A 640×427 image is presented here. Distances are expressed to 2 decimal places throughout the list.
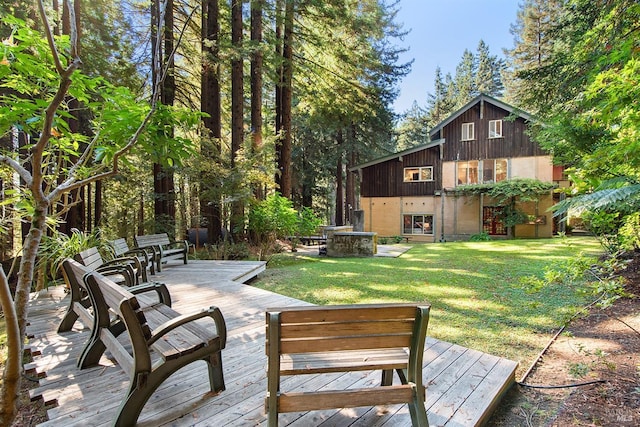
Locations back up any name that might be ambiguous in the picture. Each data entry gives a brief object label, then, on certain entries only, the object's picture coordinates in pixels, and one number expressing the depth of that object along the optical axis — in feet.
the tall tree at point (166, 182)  37.42
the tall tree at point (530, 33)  86.02
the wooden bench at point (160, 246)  22.38
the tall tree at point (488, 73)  134.00
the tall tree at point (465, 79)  134.66
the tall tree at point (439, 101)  132.46
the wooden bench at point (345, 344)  5.91
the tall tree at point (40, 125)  6.72
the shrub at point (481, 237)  62.95
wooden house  62.54
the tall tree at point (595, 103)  10.04
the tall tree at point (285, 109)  43.86
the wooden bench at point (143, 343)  6.49
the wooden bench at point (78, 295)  9.95
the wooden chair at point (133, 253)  18.09
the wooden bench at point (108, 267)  13.65
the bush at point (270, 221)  34.55
